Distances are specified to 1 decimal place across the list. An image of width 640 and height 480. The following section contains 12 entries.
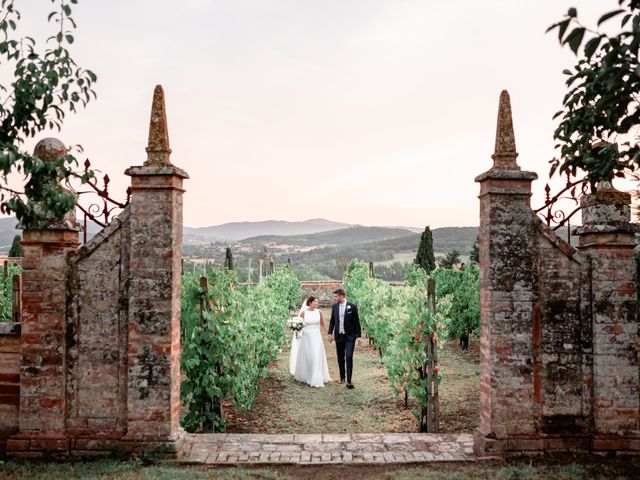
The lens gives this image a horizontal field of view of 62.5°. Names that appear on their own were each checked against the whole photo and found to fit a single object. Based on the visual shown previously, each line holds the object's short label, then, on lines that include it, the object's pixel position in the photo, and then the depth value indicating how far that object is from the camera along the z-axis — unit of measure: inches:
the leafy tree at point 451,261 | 985.5
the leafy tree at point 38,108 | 177.2
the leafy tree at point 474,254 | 834.2
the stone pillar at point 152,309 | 228.7
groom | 426.6
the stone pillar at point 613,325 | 231.8
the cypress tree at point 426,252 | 1342.3
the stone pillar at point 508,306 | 230.7
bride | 443.5
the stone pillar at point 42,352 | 229.3
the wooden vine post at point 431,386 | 302.4
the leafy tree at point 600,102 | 117.1
